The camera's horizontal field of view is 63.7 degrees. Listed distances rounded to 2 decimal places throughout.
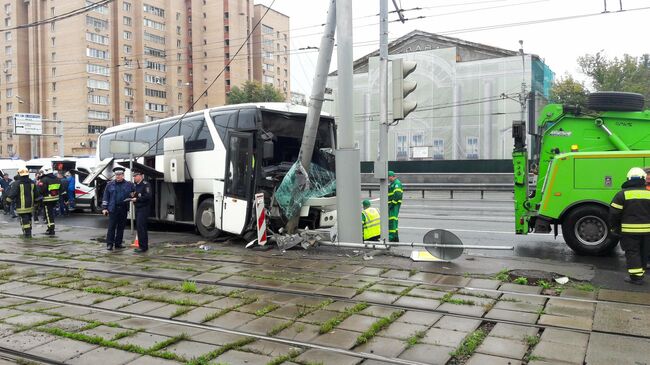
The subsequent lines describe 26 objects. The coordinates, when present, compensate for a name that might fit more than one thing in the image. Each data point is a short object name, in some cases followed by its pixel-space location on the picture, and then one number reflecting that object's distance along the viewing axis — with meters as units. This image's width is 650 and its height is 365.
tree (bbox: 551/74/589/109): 49.94
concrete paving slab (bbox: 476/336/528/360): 4.72
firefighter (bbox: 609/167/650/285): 7.36
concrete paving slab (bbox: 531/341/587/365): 4.58
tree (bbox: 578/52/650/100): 53.78
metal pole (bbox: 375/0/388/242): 10.00
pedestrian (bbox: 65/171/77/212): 19.55
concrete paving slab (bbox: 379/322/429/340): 5.28
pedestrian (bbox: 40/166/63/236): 14.00
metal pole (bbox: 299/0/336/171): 10.16
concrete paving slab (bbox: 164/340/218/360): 4.83
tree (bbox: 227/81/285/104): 63.16
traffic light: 9.74
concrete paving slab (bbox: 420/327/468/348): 5.03
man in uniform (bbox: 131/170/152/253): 10.91
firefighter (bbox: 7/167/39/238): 13.52
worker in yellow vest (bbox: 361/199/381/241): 11.09
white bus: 11.13
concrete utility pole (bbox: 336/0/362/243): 9.87
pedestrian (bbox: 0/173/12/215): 20.47
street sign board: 50.16
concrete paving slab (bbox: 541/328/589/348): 4.97
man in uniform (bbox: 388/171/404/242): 11.13
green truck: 9.24
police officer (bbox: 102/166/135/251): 11.17
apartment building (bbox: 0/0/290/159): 75.19
